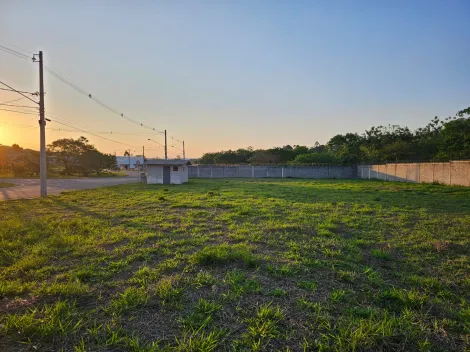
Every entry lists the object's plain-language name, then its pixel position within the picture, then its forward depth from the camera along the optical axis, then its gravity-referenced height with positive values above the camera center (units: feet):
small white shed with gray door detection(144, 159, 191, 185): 70.13 -0.55
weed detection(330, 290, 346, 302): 8.95 -4.29
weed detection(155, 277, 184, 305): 8.82 -4.16
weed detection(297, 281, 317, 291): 9.71 -4.27
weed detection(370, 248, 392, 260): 13.12 -4.28
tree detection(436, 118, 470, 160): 64.03 +7.00
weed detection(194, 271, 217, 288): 9.99 -4.20
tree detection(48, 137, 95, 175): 125.80 +8.79
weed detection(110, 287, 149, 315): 8.26 -4.18
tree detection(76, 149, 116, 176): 130.00 +3.68
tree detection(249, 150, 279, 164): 152.56 +6.44
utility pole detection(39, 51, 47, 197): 42.06 +6.29
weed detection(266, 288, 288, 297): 9.20 -4.27
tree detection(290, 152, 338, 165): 115.28 +3.93
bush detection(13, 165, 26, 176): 109.09 -0.04
